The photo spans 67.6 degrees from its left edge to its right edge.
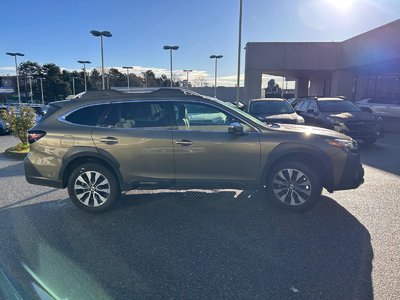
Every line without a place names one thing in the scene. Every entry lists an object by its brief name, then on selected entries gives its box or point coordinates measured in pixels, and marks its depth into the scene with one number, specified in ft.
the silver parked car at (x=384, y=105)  46.56
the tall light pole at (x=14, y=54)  129.88
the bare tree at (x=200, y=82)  295.77
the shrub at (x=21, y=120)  29.01
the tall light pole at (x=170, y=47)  107.52
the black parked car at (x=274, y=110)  31.35
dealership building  68.32
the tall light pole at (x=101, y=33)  88.17
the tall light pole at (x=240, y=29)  65.50
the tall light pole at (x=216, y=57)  136.67
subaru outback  14.23
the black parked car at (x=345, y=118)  31.04
